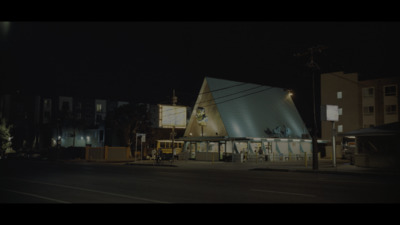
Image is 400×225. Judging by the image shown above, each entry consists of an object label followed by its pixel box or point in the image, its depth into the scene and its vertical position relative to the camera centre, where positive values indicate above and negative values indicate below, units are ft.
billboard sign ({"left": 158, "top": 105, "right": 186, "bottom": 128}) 141.18 +9.06
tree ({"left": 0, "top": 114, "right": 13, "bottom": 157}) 182.68 +0.15
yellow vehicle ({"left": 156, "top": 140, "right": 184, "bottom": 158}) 164.66 -3.44
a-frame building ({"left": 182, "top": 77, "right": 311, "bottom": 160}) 132.77 +5.38
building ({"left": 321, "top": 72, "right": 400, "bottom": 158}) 182.80 +21.51
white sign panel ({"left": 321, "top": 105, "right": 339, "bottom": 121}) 94.46 +7.03
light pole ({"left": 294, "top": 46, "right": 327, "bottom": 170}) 83.94 +17.73
